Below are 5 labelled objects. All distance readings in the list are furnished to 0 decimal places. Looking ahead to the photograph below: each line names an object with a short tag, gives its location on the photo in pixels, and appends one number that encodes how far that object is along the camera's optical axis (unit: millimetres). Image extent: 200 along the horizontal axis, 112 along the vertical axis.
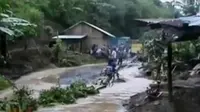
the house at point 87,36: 39125
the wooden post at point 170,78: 11147
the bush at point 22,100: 11703
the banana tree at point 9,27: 18469
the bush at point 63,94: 13848
